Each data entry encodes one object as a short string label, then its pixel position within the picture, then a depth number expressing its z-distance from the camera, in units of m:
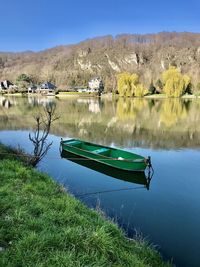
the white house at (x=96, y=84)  104.83
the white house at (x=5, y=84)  113.82
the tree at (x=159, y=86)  80.51
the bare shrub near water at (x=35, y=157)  9.35
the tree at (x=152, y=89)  78.95
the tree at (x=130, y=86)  72.55
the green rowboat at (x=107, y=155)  10.42
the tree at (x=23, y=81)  100.14
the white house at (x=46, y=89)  92.36
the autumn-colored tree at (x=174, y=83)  65.71
